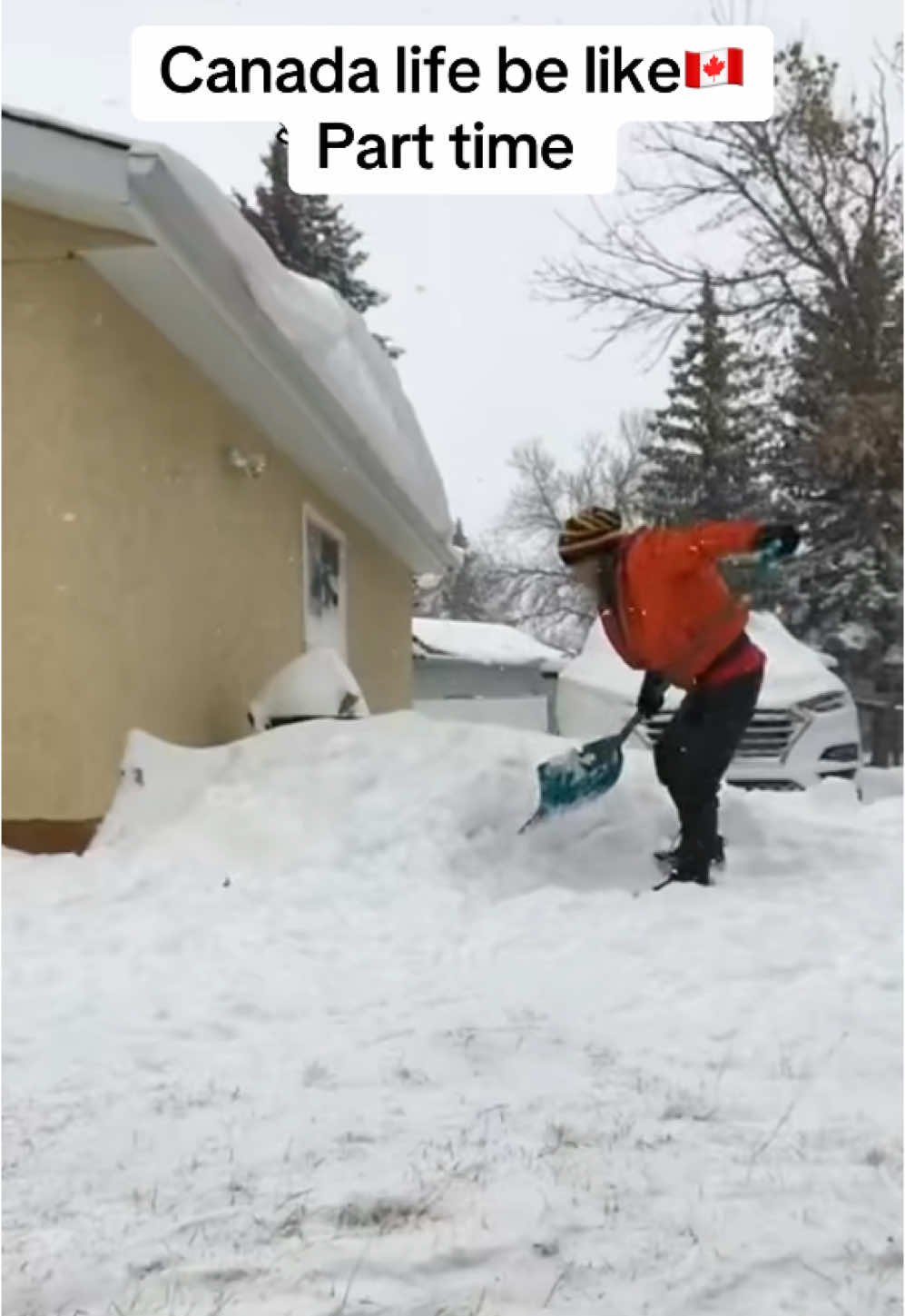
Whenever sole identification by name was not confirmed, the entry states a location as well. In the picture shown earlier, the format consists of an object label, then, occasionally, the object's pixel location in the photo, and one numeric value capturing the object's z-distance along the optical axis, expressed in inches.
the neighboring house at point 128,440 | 244.4
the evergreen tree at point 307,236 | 1080.8
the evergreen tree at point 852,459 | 697.0
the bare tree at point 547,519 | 1455.5
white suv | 367.6
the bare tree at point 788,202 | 782.5
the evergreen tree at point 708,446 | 1016.2
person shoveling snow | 227.1
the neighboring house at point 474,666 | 1171.9
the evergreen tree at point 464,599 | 1781.5
